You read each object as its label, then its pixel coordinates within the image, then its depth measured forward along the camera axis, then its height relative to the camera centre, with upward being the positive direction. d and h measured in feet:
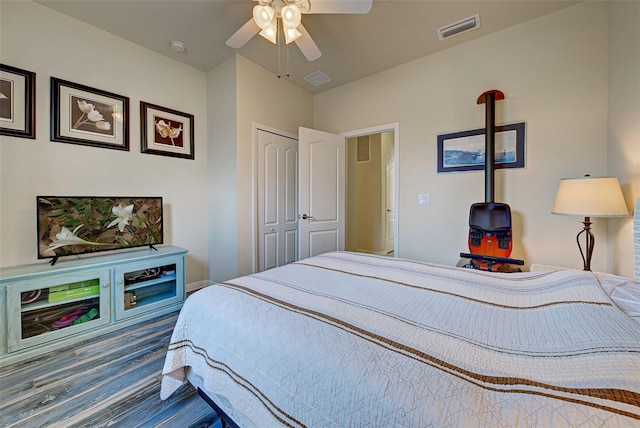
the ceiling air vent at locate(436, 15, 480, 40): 7.35 +5.82
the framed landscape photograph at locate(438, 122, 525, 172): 7.57 +2.07
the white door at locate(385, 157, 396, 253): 17.26 +0.38
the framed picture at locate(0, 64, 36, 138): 6.24 +2.91
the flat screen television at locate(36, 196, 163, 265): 6.66 -0.40
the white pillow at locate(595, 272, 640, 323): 2.64 -1.05
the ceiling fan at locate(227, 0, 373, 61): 5.34 +4.55
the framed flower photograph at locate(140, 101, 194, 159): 8.73 +3.03
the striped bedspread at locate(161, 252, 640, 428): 1.63 -1.26
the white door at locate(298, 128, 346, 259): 10.20 +0.84
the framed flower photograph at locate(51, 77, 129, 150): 7.03 +2.97
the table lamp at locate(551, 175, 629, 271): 5.09 +0.25
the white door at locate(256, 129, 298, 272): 10.13 +0.51
